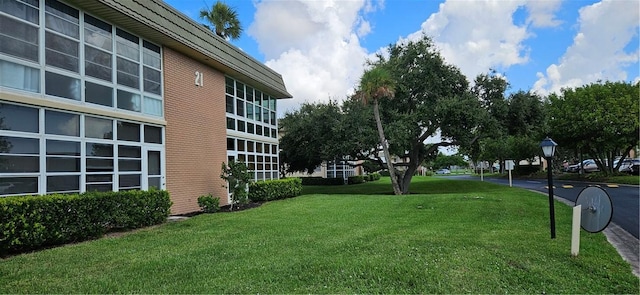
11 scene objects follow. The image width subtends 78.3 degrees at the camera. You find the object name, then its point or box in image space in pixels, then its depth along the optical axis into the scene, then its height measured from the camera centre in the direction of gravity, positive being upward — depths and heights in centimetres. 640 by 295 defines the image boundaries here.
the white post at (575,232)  606 -118
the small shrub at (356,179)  3832 -192
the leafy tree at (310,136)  2310 +158
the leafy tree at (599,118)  2473 +250
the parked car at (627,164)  3009 -68
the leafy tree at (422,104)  2112 +317
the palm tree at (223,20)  2147 +791
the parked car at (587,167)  3704 -103
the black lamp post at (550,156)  727 +2
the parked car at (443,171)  8131 -263
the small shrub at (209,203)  1236 -129
